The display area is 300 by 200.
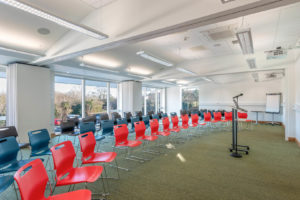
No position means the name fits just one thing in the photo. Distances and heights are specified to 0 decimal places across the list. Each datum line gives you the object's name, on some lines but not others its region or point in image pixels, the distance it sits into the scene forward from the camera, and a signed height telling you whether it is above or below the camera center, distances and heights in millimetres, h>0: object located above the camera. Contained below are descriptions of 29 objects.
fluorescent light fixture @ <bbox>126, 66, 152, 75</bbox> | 8246 +1612
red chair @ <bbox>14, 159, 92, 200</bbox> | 1512 -915
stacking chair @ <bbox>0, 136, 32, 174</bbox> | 2621 -989
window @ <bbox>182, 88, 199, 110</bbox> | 14633 +88
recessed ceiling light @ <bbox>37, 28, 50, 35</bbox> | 4510 +1973
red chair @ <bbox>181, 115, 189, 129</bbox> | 6362 -906
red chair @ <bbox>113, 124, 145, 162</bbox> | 3785 -994
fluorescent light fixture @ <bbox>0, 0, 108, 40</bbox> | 2543 +1528
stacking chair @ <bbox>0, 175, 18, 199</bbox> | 1999 -1107
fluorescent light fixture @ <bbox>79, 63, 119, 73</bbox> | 6177 +1332
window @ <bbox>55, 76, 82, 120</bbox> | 7945 +79
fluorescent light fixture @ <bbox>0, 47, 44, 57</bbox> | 4251 +1345
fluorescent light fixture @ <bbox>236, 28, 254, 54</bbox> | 3576 +1511
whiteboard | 10310 -252
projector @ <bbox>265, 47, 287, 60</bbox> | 4634 +1416
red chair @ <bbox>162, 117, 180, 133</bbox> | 5438 -924
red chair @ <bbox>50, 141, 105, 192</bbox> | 2098 -1072
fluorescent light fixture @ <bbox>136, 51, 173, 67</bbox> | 4984 +1440
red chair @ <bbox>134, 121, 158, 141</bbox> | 4379 -936
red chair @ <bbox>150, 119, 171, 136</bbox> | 4965 -921
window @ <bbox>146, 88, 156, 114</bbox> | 14469 +71
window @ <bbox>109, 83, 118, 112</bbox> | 10793 +117
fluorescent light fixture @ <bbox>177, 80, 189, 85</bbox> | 12906 +1443
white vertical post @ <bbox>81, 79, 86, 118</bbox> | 8820 +56
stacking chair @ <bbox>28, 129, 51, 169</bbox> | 3213 -943
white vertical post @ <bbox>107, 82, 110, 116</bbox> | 10414 +73
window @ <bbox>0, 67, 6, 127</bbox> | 6262 +47
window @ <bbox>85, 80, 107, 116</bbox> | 9180 +96
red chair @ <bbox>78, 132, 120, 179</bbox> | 2791 -1056
